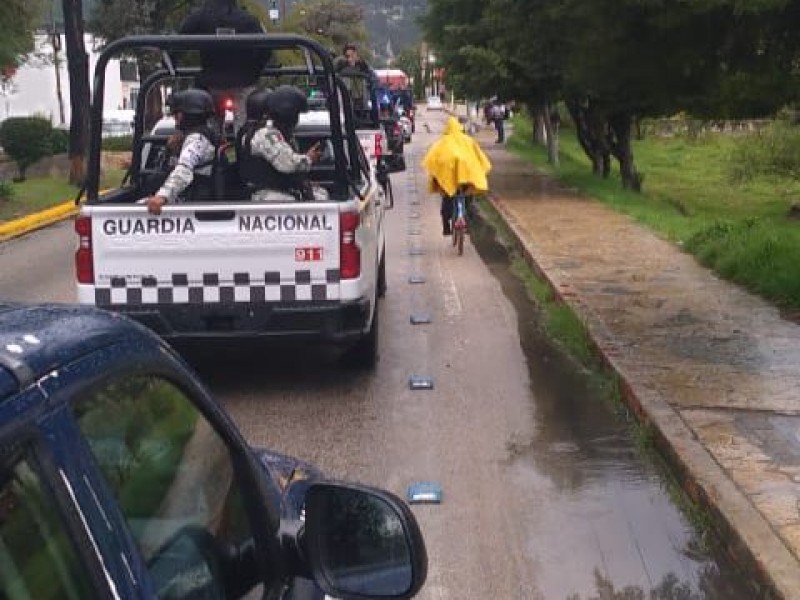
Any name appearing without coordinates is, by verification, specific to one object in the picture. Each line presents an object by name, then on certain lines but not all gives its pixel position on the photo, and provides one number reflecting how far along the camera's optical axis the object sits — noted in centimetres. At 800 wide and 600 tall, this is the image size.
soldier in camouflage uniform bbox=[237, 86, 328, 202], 817
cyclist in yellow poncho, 1498
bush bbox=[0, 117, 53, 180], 2814
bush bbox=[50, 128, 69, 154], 3166
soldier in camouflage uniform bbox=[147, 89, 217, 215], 820
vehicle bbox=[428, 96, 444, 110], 10307
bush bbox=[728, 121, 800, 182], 1700
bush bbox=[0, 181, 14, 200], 2173
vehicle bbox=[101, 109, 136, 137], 4992
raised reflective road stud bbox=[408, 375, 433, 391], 843
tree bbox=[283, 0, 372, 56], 9888
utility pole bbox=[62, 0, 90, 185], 2544
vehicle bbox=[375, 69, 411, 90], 5698
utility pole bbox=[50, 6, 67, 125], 4112
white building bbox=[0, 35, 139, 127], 6950
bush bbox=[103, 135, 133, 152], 3578
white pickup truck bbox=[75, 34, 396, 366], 757
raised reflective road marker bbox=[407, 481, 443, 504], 607
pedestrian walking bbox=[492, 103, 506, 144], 4757
